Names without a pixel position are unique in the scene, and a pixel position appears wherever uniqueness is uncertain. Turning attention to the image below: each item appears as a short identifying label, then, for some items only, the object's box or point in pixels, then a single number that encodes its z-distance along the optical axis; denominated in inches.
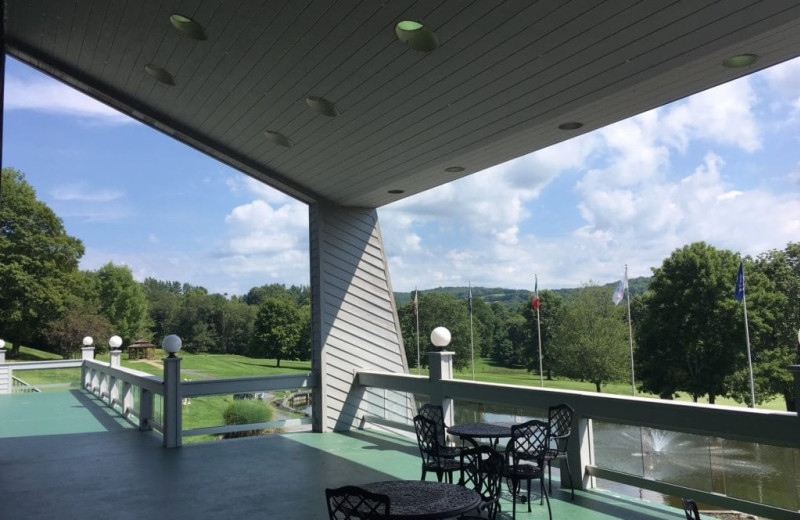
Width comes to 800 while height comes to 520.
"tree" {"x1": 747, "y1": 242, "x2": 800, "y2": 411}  1136.8
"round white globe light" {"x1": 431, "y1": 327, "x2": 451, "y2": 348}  257.9
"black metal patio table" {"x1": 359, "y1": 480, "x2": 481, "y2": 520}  101.3
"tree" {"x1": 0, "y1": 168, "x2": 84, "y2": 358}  1087.0
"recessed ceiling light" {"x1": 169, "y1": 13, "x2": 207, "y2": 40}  177.8
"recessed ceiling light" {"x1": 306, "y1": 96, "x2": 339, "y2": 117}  212.1
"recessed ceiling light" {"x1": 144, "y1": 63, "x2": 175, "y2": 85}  222.6
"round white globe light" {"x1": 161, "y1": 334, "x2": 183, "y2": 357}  292.8
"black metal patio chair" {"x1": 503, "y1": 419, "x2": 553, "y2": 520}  160.6
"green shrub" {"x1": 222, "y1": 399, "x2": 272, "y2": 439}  322.7
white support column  330.3
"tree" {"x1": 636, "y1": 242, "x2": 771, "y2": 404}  1184.8
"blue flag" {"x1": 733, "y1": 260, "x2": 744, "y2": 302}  719.7
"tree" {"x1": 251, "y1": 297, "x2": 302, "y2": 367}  1593.3
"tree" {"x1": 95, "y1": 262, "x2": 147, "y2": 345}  1437.0
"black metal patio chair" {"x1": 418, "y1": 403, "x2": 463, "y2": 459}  188.5
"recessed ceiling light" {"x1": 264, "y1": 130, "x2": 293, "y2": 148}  257.8
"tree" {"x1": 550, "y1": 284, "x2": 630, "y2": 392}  1457.1
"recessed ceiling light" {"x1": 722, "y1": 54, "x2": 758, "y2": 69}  140.9
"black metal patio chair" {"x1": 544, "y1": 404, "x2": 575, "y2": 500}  186.4
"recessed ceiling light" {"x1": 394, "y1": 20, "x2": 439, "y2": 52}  152.0
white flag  828.6
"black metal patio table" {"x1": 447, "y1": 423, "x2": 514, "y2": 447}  181.2
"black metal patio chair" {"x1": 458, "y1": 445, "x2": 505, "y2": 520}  119.1
